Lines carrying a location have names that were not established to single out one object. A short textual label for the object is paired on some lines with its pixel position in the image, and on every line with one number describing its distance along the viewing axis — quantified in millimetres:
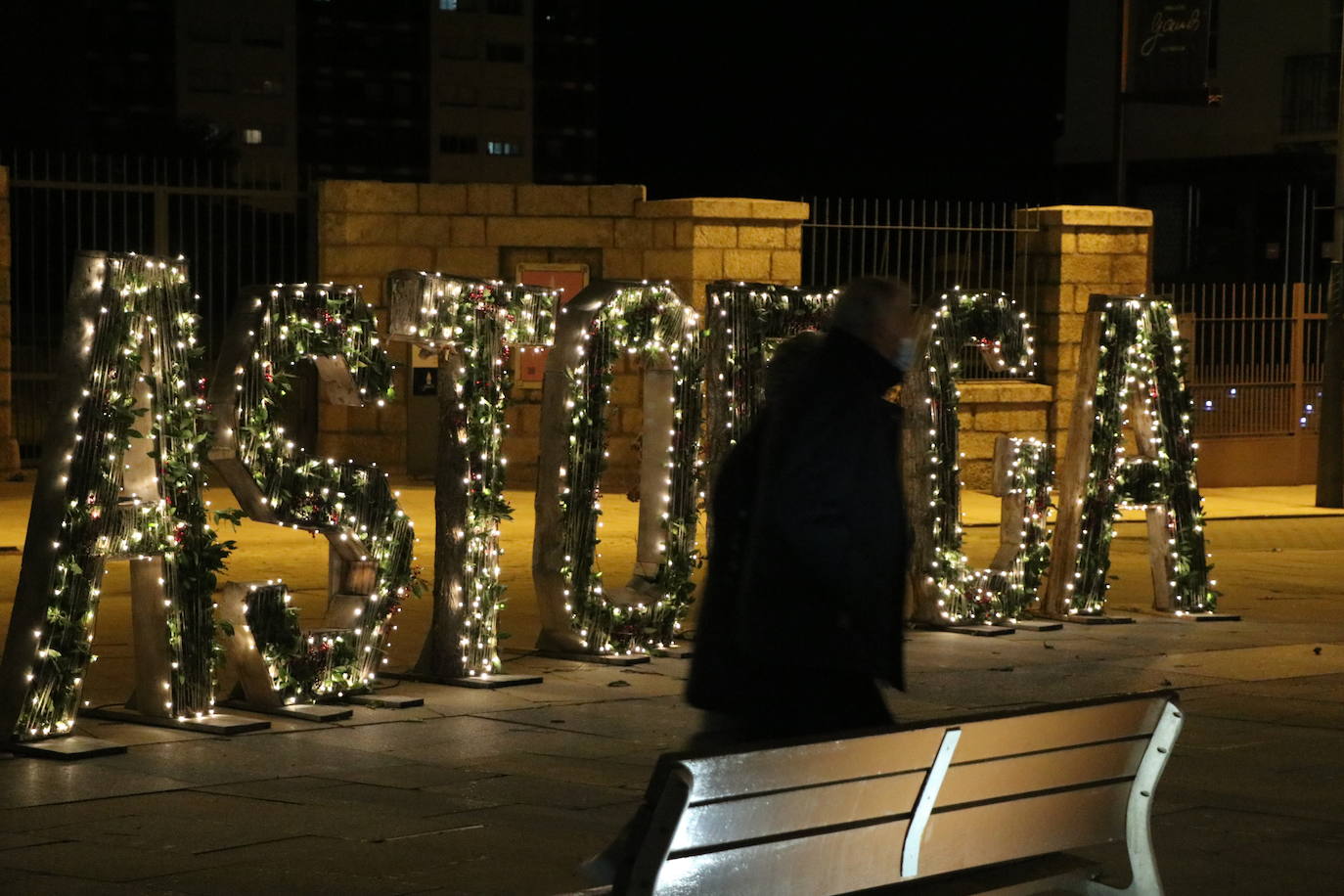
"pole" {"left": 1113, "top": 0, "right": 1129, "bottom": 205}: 21859
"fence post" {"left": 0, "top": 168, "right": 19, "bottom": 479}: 18266
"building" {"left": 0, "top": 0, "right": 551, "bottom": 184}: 111375
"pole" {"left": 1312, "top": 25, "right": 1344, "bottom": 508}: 20469
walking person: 5422
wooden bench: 4730
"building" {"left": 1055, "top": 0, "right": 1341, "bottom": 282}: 37312
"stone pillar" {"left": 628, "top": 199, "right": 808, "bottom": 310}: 18625
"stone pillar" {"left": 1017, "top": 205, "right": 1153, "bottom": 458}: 20516
